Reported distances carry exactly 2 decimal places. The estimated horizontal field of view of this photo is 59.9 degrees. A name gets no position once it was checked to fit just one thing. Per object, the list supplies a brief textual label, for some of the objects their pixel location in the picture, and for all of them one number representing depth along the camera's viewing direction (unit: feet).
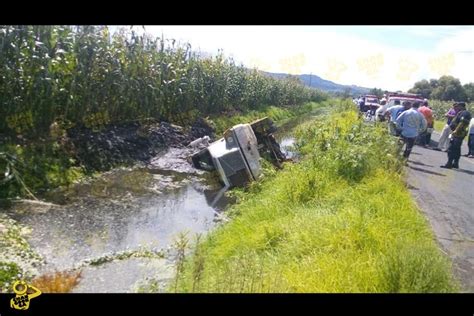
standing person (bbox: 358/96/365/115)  91.09
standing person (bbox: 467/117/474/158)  44.01
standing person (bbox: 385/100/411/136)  40.65
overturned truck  33.22
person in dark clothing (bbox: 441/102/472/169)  37.24
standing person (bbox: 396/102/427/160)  35.24
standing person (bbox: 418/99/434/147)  48.16
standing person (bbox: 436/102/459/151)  47.19
